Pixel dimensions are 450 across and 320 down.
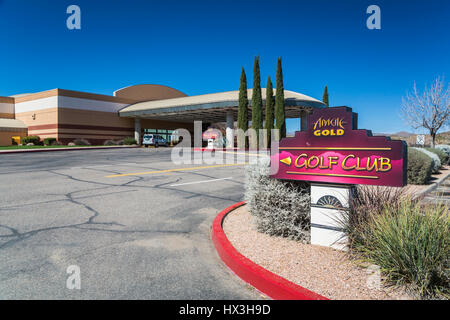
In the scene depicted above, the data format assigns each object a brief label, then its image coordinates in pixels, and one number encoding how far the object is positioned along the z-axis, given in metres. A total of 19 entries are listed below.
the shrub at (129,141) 39.09
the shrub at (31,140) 34.56
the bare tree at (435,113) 20.95
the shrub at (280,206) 4.24
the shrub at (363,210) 3.48
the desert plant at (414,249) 2.67
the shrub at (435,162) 12.10
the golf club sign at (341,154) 3.39
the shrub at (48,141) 33.76
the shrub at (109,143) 39.77
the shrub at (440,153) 14.89
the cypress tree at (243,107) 32.00
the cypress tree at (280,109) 31.95
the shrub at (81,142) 35.98
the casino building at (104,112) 34.78
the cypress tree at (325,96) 49.53
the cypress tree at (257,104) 32.59
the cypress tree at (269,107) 32.84
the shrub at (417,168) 9.47
